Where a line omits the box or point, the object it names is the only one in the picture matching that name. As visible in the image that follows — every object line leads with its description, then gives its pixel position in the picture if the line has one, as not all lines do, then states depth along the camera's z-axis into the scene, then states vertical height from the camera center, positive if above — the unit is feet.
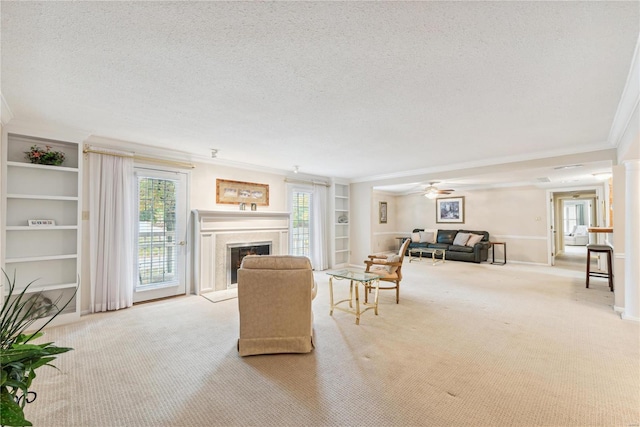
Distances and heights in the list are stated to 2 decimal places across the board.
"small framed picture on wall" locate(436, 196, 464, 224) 29.89 +0.87
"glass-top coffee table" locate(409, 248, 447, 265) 26.07 -3.50
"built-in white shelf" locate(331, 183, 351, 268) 23.76 -0.69
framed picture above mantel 17.21 +1.66
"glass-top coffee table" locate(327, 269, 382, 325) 11.34 -2.48
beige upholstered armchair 8.68 -2.77
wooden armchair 13.42 -2.56
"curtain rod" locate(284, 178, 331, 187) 20.60 +2.81
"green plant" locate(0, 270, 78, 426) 2.80 -1.62
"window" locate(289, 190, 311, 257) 21.30 -0.38
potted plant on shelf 11.00 +2.48
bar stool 15.29 -1.87
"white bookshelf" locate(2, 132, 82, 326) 10.57 -0.05
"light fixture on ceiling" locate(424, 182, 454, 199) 21.97 +2.05
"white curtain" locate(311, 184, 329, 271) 22.25 -0.72
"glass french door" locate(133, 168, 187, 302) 14.08 -0.79
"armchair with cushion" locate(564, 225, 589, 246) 36.42 -2.51
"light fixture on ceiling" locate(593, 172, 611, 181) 19.76 +3.10
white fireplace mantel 15.53 -1.10
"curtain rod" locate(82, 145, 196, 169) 12.34 +2.95
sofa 25.94 -2.46
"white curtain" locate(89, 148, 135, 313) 12.39 -0.53
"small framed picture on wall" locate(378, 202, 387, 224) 32.45 +0.70
